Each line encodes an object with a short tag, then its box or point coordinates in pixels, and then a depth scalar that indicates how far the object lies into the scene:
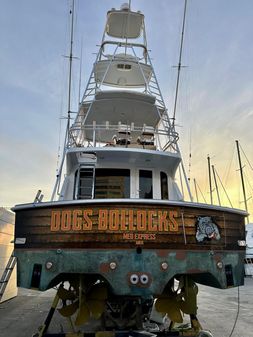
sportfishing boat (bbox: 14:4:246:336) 4.70
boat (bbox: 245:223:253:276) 26.76
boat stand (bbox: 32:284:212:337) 4.95
